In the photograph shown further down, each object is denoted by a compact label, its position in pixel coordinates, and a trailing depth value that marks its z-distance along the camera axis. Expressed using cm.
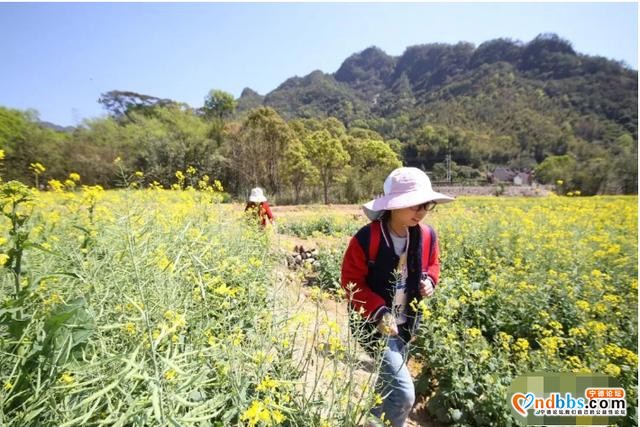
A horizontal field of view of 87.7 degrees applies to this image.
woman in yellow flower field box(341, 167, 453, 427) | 188
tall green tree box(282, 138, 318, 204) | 2188
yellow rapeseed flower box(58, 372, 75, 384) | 97
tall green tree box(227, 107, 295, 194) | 2203
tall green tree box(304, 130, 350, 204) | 2266
